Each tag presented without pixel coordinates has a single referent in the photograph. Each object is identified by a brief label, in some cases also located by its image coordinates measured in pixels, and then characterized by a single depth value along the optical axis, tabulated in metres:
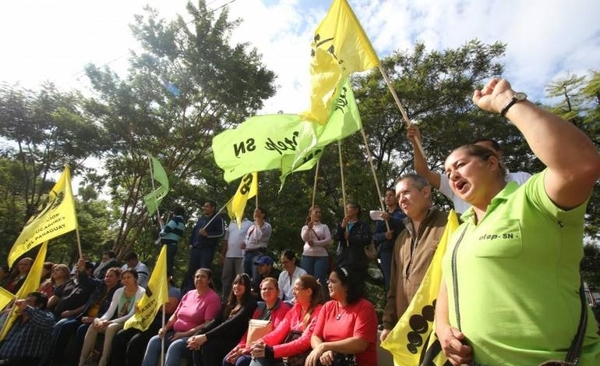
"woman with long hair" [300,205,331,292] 6.88
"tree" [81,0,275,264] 13.92
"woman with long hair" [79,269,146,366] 6.22
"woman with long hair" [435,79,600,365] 1.29
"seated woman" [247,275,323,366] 4.26
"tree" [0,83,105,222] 15.02
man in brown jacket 3.11
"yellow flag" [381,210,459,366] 2.58
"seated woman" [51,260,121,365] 6.73
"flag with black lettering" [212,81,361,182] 4.80
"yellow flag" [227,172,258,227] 7.00
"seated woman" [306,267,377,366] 3.77
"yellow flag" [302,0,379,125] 4.20
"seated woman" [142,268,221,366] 5.40
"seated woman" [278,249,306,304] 6.44
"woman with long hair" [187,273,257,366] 5.20
